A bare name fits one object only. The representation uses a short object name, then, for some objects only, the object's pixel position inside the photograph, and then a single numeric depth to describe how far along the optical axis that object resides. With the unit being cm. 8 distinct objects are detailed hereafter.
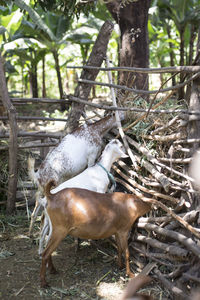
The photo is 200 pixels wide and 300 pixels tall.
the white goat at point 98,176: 341
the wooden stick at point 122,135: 364
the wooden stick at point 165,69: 289
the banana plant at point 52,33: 1245
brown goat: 299
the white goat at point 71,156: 381
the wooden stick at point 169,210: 279
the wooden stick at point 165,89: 292
